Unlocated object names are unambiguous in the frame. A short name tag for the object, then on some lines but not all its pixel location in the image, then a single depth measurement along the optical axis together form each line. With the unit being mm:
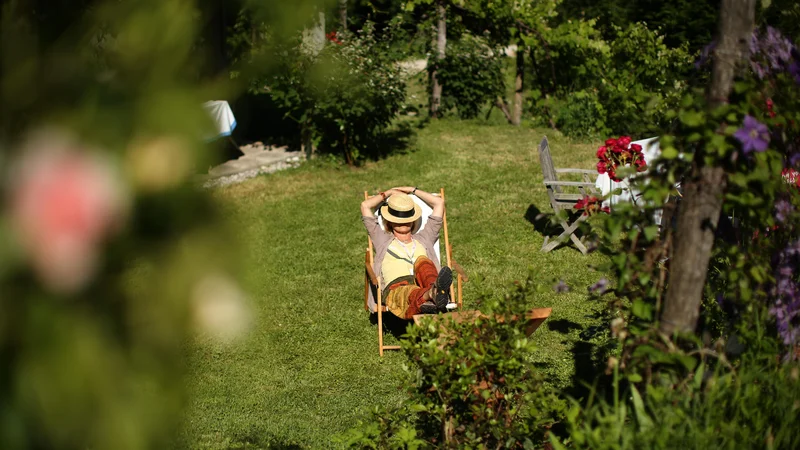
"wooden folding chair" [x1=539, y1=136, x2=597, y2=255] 7512
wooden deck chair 5617
